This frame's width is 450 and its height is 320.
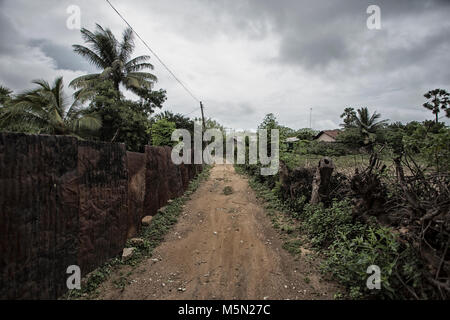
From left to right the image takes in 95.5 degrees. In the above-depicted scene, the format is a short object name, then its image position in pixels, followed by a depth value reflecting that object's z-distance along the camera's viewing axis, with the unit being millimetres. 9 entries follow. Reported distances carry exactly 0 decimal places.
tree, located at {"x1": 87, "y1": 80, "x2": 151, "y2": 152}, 13492
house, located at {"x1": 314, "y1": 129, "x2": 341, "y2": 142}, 34150
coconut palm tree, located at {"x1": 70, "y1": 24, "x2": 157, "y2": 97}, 16125
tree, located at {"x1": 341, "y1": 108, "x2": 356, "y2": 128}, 30706
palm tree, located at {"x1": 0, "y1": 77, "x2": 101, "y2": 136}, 11016
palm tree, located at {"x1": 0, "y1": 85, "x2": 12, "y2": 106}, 15480
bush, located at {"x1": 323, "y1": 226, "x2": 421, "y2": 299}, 2332
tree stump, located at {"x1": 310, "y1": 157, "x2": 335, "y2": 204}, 4715
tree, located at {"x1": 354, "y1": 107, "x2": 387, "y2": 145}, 28000
